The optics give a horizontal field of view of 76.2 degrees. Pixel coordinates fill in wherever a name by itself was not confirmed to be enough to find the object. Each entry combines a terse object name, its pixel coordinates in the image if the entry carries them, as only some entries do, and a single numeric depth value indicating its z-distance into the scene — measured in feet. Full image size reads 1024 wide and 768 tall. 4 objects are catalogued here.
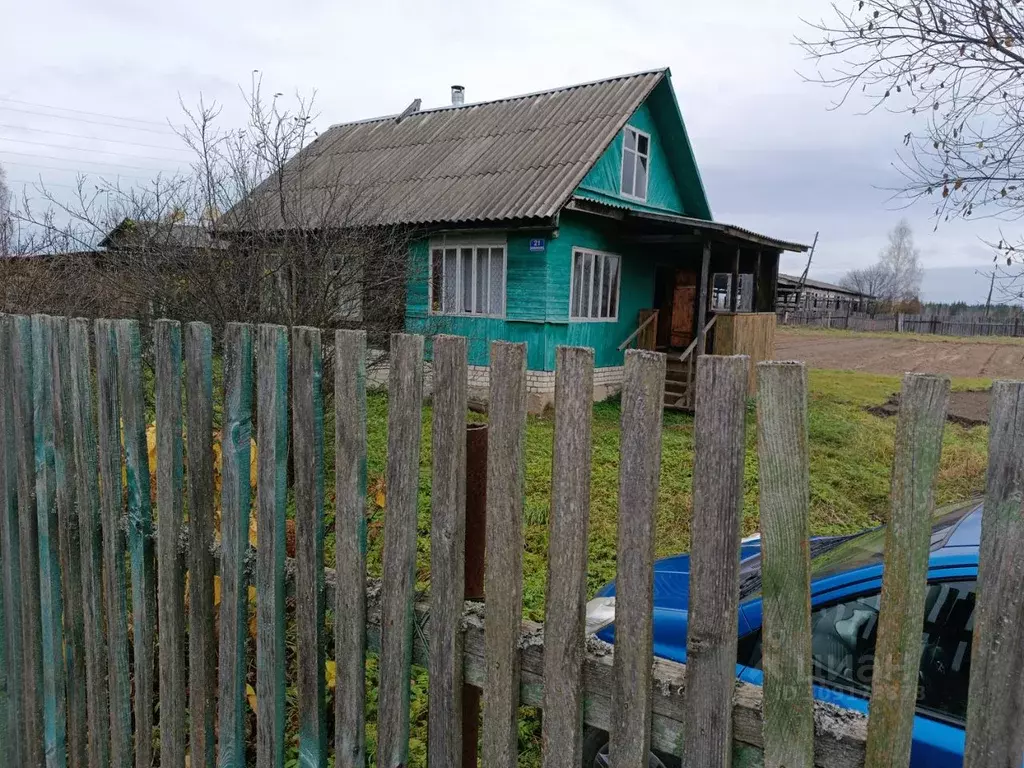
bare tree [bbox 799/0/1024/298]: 15.58
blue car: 5.86
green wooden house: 37.70
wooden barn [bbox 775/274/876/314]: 137.39
